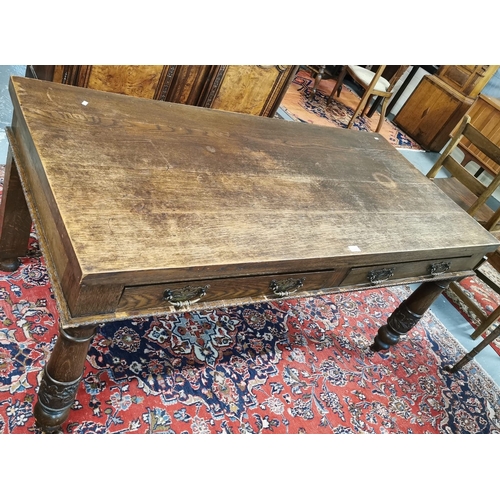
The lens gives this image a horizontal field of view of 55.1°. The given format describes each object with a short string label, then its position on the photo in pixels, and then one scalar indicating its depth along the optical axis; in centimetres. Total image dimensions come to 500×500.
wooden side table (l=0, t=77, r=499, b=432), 131
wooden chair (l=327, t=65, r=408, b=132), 475
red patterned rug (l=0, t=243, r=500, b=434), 183
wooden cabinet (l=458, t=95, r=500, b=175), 509
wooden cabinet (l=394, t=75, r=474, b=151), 533
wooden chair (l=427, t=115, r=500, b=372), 268
